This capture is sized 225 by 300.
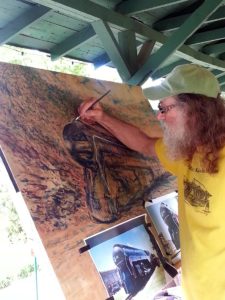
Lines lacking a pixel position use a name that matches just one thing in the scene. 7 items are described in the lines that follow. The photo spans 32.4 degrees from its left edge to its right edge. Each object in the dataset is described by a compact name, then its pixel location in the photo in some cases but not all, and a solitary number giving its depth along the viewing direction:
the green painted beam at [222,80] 4.76
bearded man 1.48
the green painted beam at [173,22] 2.73
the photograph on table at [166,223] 1.82
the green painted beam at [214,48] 3.56
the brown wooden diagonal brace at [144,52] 2.49
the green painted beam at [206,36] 3.16
